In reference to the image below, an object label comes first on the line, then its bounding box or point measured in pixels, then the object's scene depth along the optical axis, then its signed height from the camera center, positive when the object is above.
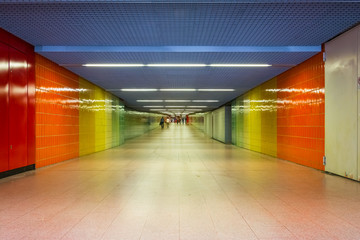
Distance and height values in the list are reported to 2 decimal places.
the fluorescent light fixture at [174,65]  7.01 +1.66
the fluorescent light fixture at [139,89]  11.33 +1.50
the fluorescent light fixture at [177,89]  11.37 +1.50
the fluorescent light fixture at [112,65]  7.00 +1.67
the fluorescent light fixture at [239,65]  7.08 +1.66
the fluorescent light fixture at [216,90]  11.57 +1.46
